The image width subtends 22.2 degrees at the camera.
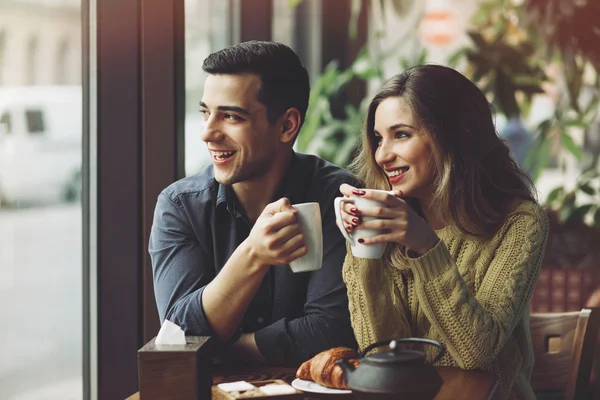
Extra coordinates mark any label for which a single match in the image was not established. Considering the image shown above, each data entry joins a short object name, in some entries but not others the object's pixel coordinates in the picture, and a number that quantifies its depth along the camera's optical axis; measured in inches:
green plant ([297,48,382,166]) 141.6
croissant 81.2
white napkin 79.3
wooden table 82.2
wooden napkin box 77.8
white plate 80.6
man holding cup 91.3
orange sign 160.9
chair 97.0
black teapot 75.1
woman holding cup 90.4
